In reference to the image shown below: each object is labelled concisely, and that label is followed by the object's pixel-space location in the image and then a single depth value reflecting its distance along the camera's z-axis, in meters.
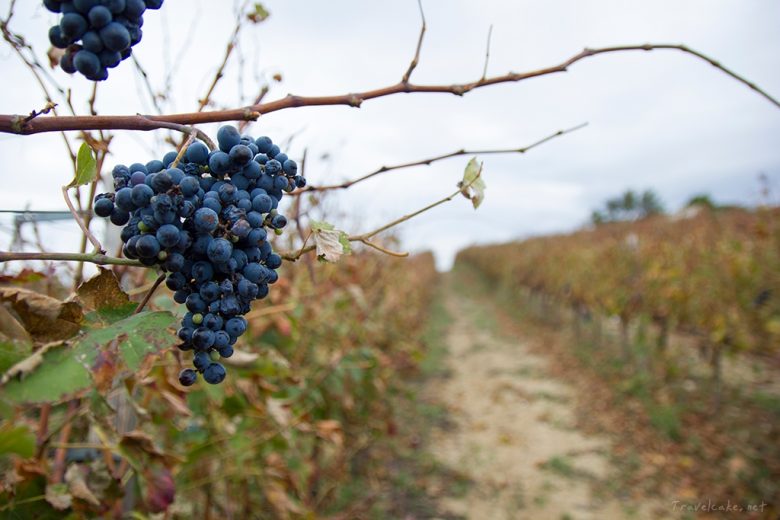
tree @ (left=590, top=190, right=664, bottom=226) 48.44
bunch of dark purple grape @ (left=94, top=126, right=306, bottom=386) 0.63
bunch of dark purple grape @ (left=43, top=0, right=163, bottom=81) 0.57
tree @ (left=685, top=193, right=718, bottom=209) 30.98
